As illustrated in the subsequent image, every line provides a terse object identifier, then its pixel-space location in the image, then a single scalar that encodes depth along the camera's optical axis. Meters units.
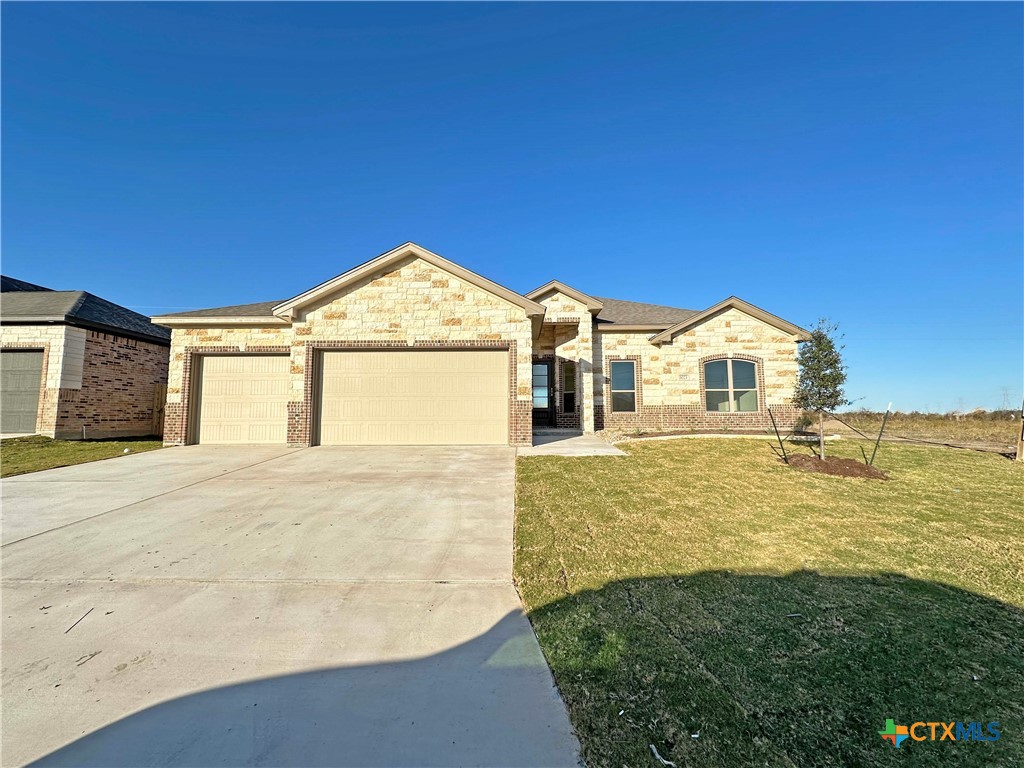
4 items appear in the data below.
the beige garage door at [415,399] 11.55
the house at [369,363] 11.58
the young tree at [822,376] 9.10
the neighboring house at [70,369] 12.89
